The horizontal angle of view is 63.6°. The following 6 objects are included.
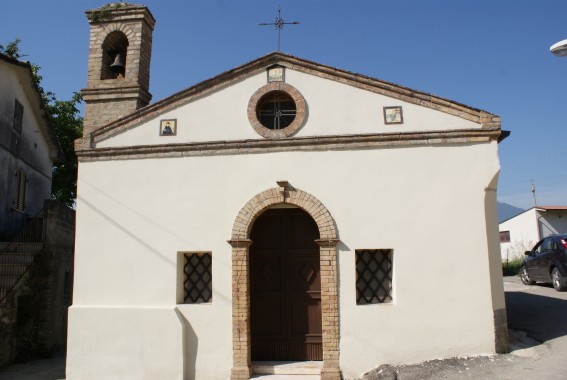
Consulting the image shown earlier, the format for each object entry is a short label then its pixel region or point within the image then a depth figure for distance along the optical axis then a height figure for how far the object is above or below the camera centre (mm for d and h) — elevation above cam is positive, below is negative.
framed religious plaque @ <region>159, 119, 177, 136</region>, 8898 +2556
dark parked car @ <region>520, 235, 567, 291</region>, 12447 -242
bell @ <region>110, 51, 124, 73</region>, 10336 +4401
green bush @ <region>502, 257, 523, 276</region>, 20266 -588
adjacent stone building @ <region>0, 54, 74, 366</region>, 10562 +635
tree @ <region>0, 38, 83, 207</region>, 19969 +5377
